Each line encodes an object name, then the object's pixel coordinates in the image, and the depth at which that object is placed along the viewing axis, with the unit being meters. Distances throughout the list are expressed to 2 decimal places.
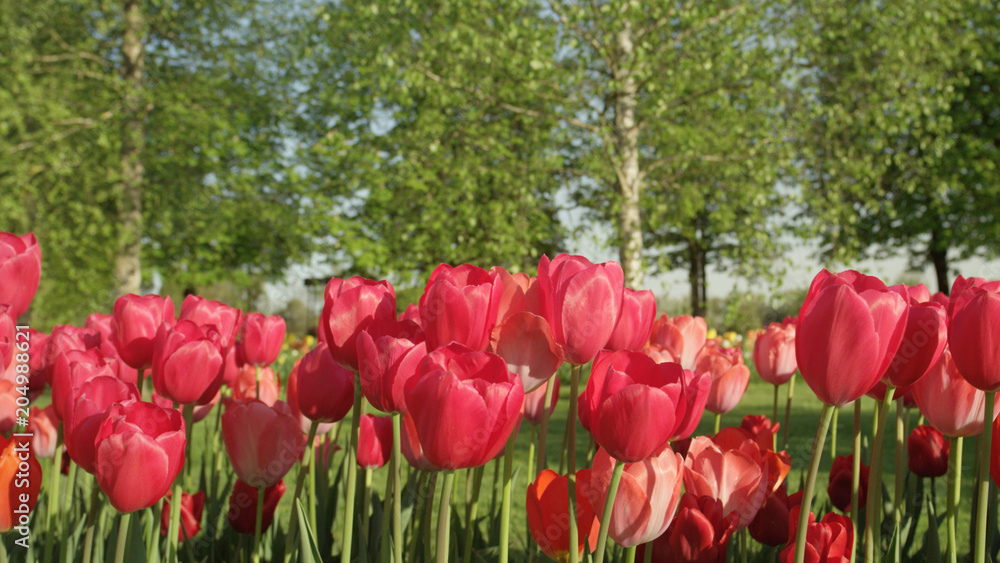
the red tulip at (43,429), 1.56
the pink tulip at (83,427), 0.99
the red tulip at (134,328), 1.31
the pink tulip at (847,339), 0.80
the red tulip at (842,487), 1.49
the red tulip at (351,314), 1.01
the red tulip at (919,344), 0.91
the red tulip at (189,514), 1.57
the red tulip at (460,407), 0.77
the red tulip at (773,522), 1.16
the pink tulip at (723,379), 1.61
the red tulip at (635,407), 0.78
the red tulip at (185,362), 1.15
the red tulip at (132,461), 0.91
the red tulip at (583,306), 0.90
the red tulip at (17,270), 1.24
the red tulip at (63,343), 1.45
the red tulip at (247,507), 1.45
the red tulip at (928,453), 1.60
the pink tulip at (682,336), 1.67
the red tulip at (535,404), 1.44
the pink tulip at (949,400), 1.09
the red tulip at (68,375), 1.16
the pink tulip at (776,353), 1.73
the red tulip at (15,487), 1.12
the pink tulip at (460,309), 0.89
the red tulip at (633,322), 1.10
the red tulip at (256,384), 1.87
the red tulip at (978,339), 0.89
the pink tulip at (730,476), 1.06
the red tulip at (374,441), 1.38
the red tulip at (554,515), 0.98
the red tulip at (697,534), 0.99
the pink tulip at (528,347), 0.91
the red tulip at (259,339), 1.83
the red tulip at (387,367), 0.85
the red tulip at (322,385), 1.19
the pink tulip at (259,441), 1.21
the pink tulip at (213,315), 1.46
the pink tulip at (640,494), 0.88
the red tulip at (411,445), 1.08
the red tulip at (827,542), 1.00
